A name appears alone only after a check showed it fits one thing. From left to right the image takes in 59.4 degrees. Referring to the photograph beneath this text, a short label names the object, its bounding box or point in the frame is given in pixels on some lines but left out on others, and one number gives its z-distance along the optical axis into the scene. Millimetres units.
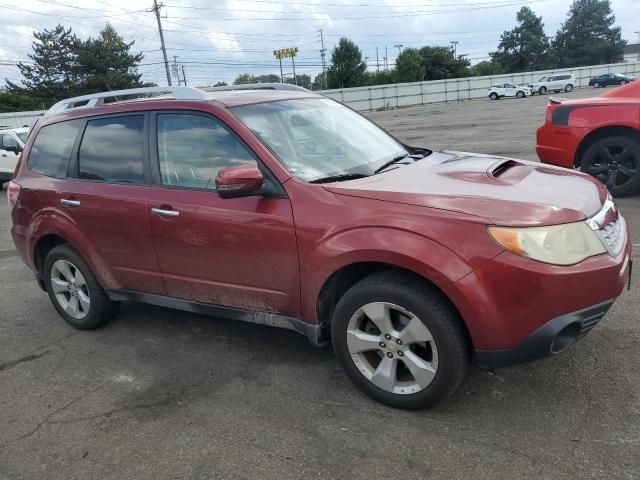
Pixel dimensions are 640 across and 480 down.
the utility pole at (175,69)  77256
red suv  2627
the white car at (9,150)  14172
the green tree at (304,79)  95556
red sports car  6832
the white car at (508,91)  48938
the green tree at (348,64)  78312
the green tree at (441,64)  83000
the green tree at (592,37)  86625
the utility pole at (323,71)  88750
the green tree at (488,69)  88375
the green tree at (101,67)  61469
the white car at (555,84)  50375
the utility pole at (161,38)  48856
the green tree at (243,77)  97875
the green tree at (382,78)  79438
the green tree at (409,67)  75562
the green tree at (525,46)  90562
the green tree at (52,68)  61688
